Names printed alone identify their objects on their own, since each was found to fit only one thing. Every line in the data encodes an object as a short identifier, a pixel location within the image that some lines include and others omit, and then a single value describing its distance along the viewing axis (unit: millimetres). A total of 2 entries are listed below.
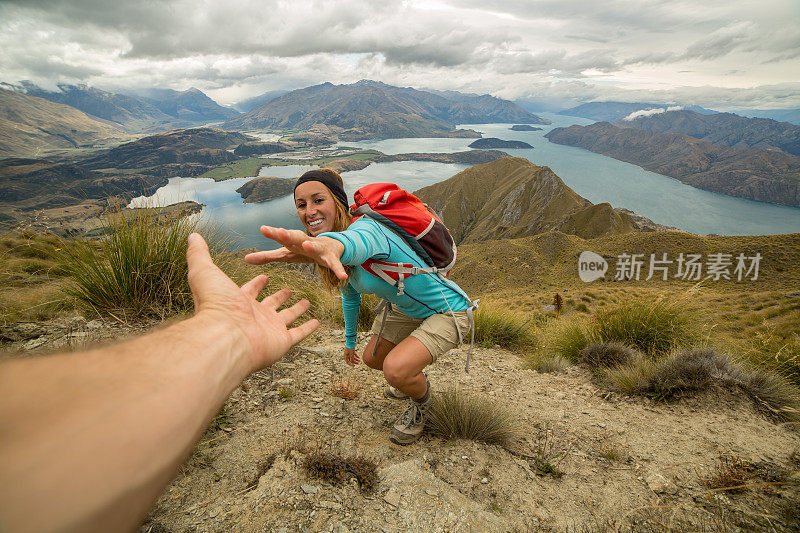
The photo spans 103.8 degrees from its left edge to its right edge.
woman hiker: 2436
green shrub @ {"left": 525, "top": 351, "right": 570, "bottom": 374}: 4504
